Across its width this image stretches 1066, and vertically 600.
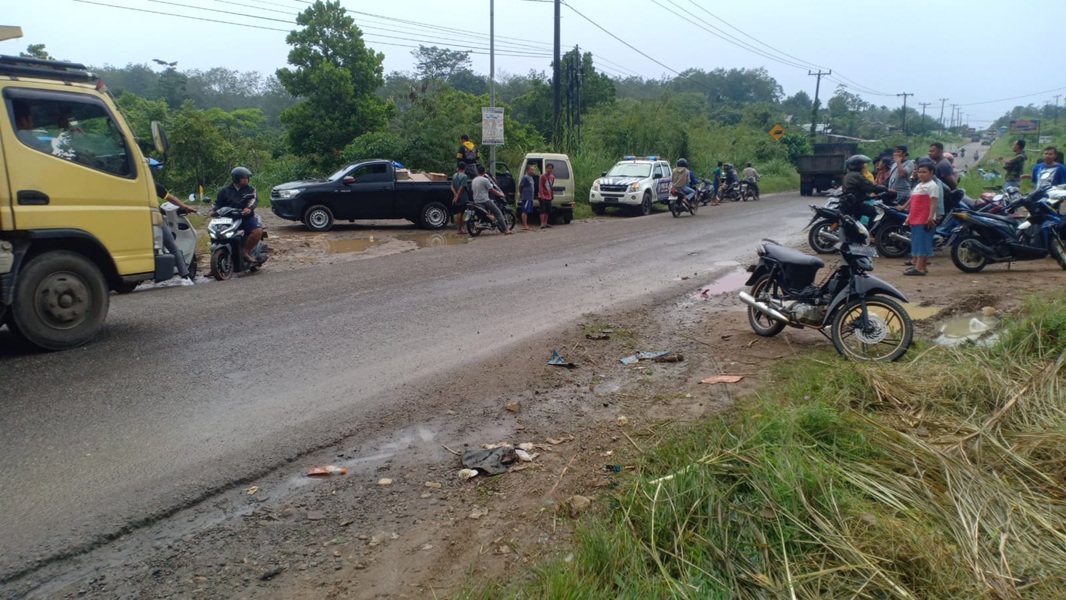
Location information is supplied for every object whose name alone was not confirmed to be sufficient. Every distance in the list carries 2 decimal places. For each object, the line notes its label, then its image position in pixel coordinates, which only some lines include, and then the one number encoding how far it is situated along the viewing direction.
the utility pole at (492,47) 23.41
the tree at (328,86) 33.44
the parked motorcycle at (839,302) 6.66
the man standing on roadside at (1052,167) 12.33
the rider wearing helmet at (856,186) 11.08
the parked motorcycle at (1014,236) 11.23
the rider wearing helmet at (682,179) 22.92
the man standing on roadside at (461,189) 18.00
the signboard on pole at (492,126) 21.69
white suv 24.03
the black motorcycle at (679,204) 23.06
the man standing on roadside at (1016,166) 14.09
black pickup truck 18.55
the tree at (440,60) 79.12
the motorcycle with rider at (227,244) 11.72
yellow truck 6.78
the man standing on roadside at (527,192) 20.08
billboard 66.94
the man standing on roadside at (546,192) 20.38
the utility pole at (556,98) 28.16
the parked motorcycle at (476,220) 18.20
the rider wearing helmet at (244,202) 12.02
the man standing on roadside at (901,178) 13.34
